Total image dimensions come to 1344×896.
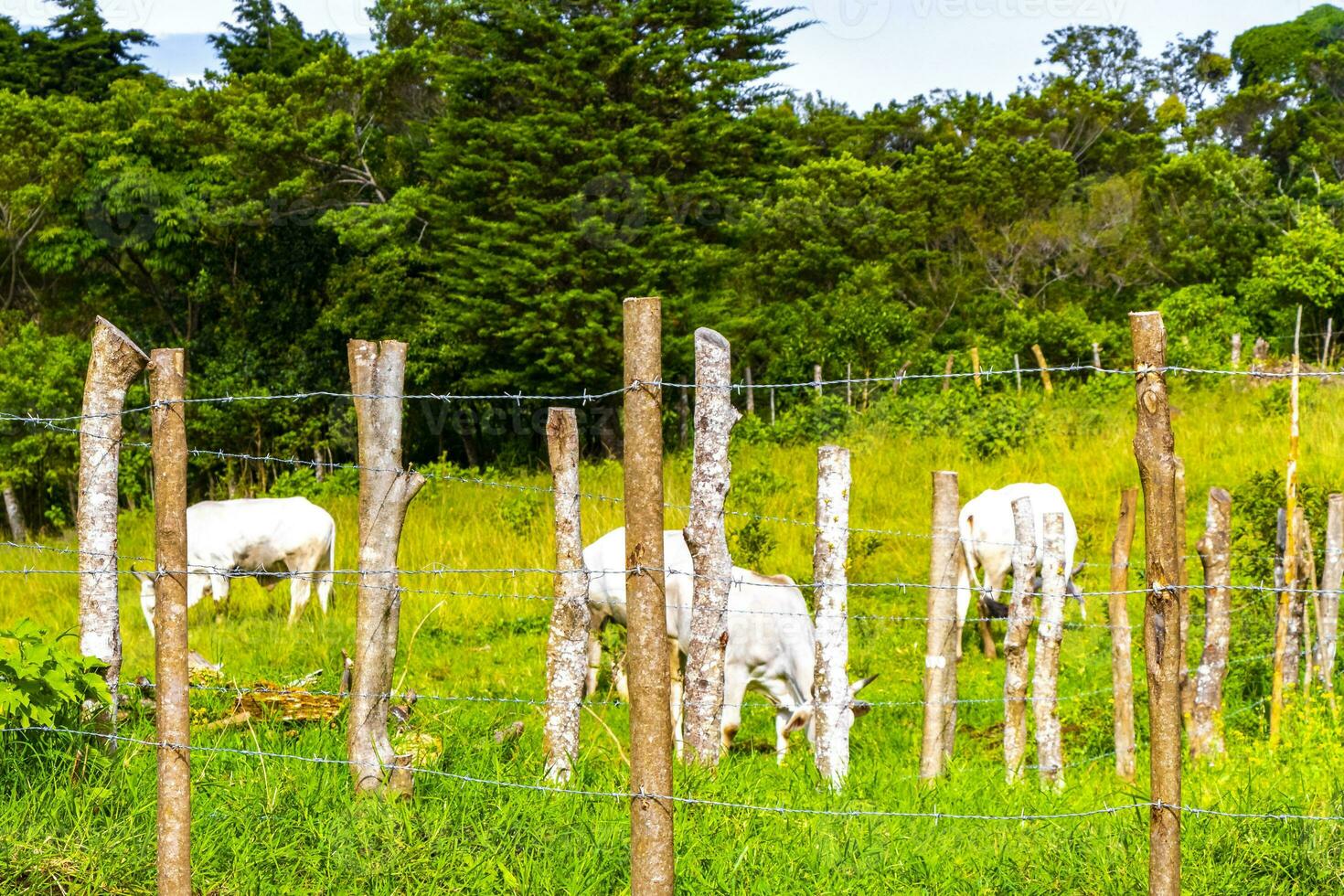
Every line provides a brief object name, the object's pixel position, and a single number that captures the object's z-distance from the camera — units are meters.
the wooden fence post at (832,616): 12.85
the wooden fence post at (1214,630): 14.94
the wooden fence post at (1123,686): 14.04
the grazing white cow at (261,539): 26.53
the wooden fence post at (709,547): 11.41
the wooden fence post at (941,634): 13.12
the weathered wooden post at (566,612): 11.95
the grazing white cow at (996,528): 24.59
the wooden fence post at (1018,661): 13.77
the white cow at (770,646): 16.67
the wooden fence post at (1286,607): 14.95
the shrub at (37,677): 9.39
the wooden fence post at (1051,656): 13.79
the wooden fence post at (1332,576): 16.00
